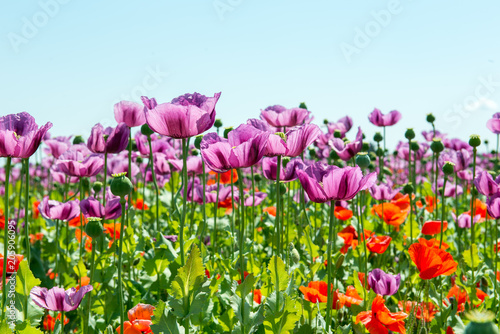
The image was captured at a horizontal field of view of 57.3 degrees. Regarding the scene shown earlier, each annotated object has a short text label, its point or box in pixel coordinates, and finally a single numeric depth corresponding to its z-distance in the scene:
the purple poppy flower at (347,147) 2.42
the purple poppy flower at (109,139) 2.01
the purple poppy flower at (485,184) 1.93
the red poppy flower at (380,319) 1.56
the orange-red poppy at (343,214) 2.66
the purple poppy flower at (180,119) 1.36
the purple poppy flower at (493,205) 1.88
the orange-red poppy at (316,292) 1.71
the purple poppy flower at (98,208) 2.01
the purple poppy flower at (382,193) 2.87
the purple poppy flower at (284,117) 2.41
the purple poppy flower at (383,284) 1.91
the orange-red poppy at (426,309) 2.02
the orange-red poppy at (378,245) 2.09
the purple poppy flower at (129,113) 2.08
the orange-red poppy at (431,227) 2.45
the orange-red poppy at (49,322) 2.06
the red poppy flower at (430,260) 1.72
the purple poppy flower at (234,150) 1.32
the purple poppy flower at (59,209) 2.22
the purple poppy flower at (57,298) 1.56
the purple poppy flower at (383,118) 4.01
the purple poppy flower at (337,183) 1.36
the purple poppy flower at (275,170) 1.96
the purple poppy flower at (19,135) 1.37
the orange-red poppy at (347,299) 1.82
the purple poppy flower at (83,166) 2.15
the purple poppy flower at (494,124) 3.05
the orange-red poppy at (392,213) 2.62
